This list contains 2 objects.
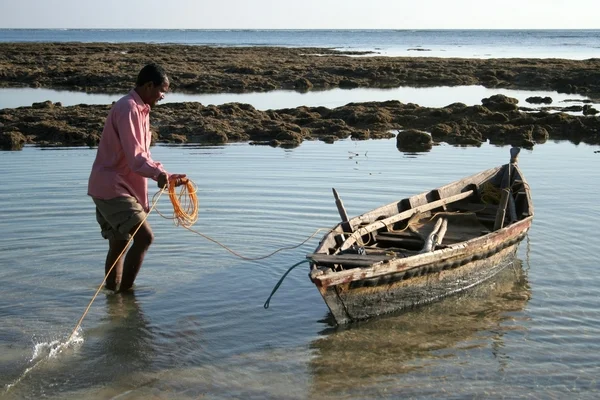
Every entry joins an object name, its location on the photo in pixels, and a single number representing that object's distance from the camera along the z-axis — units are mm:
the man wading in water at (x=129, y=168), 6441
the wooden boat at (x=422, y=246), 6578
